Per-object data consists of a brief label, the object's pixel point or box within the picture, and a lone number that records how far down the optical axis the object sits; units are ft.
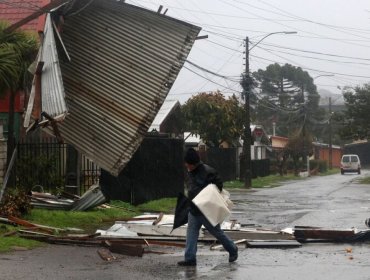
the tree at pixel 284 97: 298.76
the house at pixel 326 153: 277.85
